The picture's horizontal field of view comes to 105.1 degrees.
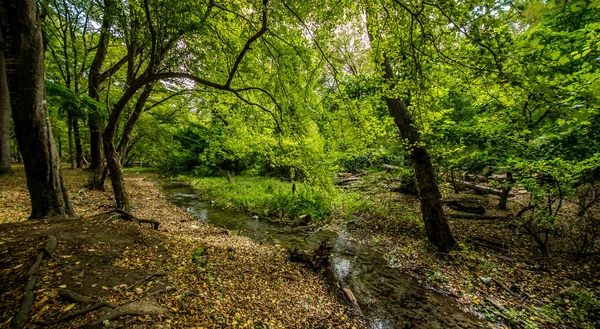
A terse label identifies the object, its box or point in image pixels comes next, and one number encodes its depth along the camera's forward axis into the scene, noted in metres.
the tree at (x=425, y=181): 6.57
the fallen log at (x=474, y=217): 7.98
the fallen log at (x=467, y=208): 8.68
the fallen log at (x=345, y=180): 16.24
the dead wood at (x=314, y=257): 6.03
